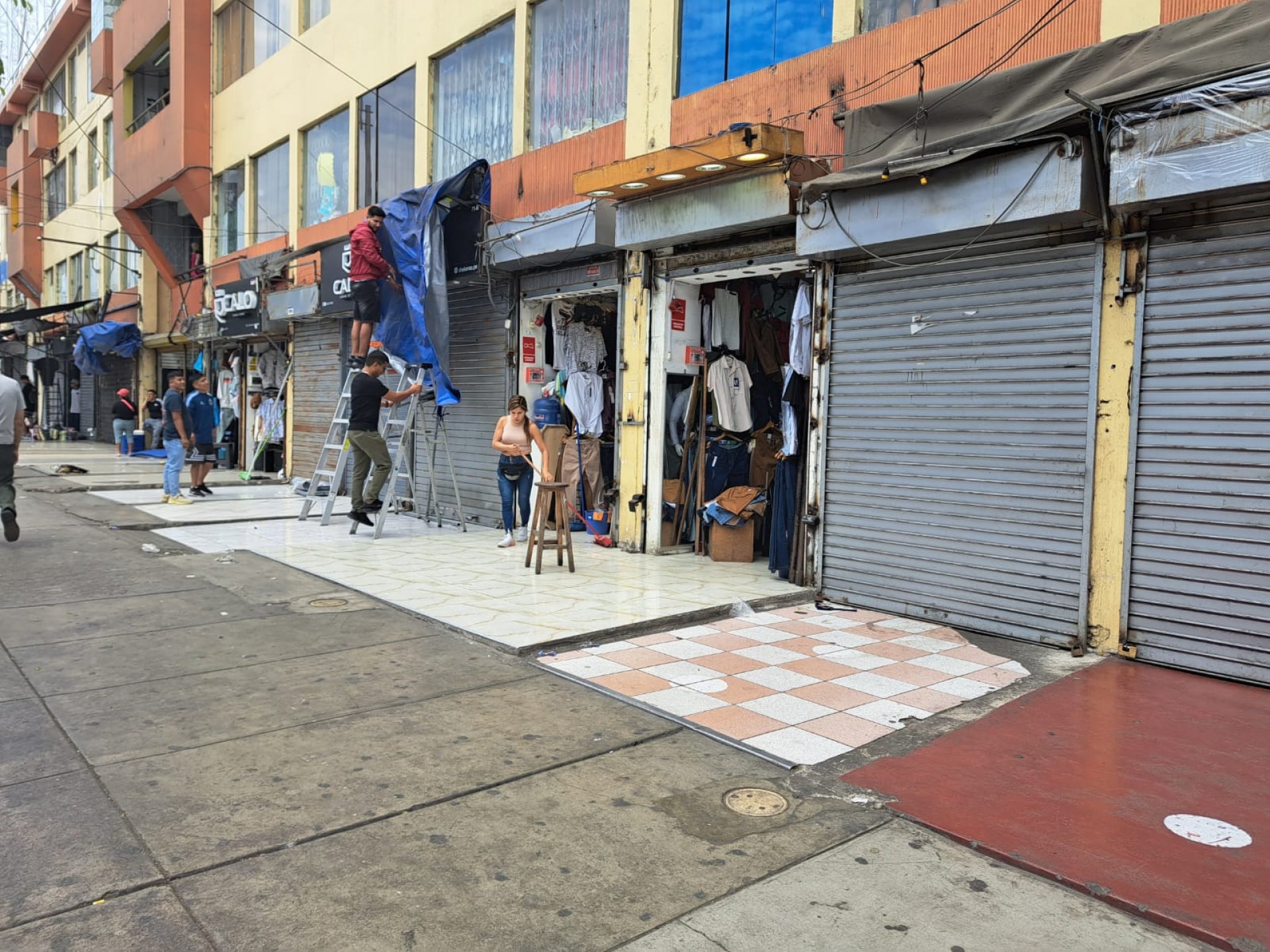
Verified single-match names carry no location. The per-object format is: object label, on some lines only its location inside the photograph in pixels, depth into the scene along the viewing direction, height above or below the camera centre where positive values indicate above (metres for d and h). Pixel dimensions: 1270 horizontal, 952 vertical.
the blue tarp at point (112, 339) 24.36 +2.08
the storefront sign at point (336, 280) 13.04 +2.09
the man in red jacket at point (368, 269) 11.09 +1.89
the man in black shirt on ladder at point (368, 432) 10.54 -0.12
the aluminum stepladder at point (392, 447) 11.26 -0.34
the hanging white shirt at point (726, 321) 9.96 +1.22
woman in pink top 9.88 -0.28
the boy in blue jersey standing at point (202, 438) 14.31 -0.33
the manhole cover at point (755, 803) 3.73 -1.57
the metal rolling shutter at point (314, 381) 15.41 +0.69
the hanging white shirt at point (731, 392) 9.73 +0.41
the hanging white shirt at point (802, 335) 8.31 +0.90
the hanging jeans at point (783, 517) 8.51 -0.82
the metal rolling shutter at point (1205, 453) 5.40 -0.07
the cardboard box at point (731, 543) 9.54 -1.20
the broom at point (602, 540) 10.36 -1.31
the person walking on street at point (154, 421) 21.81 -0.13
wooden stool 8.50 -0.88
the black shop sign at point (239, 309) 16.69 +2.09
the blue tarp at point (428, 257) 10.95 +2.03
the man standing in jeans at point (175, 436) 13.09 -0.28
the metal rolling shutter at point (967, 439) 6.26 -0.03
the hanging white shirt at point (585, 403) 11.20 +0.30
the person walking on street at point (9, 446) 9.48 -0.35
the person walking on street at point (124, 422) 22.00 -0.17
